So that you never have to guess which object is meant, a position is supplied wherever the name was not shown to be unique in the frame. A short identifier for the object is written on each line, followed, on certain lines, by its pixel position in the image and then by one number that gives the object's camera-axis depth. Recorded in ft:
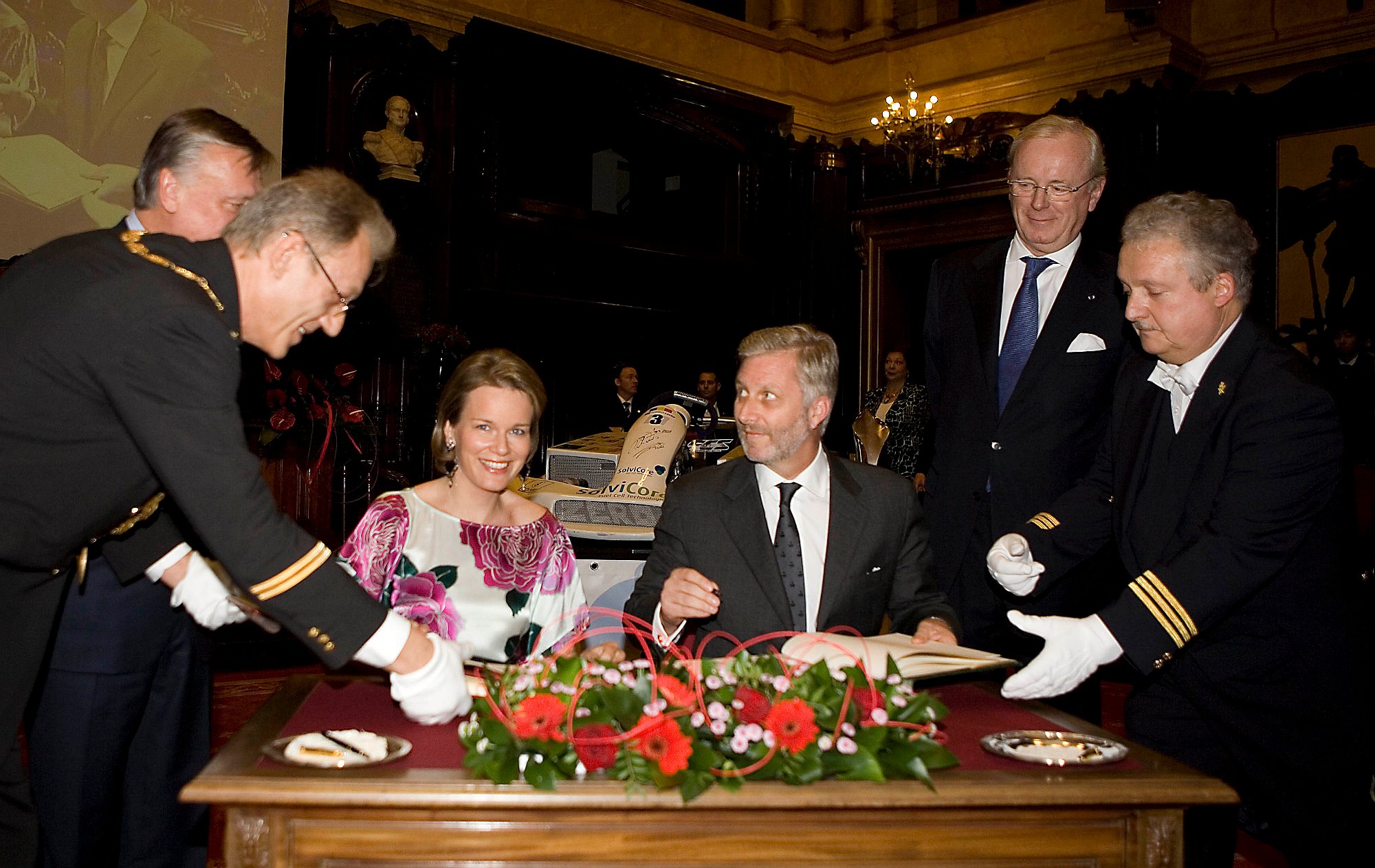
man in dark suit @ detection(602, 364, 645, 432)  29.27
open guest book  5.52
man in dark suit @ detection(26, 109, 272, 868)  6.86
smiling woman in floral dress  8.02
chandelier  29.58
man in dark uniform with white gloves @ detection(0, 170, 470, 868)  5.15
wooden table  4.47
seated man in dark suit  7.69
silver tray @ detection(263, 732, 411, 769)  4.70
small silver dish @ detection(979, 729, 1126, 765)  5.04
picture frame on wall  26.18
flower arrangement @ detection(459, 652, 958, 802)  4.60
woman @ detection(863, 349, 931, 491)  23.94
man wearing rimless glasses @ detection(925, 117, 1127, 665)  8.50
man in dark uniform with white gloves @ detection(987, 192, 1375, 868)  6.22
